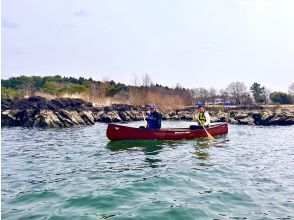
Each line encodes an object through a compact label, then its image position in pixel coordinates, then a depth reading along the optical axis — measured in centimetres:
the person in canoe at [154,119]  1295
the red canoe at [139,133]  1237
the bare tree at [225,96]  6254
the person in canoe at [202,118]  1416
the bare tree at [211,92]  6915
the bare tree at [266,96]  5342
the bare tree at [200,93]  6844
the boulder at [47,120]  2248
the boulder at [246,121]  2716
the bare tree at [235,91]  5711
